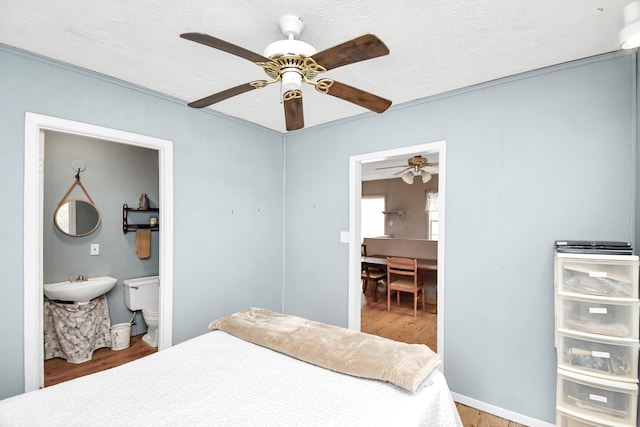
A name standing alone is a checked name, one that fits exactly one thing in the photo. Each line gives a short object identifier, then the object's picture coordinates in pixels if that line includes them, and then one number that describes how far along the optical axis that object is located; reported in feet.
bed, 4.08
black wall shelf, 11.32
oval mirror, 10.03
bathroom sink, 9.18
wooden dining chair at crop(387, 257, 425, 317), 14.28
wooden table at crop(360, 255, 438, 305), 15.55
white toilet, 10.68
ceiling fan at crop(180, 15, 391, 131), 4.10
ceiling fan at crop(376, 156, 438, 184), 13.86
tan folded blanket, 4.94
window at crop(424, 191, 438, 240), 22.54
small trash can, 10.43
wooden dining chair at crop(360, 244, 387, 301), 16.80
